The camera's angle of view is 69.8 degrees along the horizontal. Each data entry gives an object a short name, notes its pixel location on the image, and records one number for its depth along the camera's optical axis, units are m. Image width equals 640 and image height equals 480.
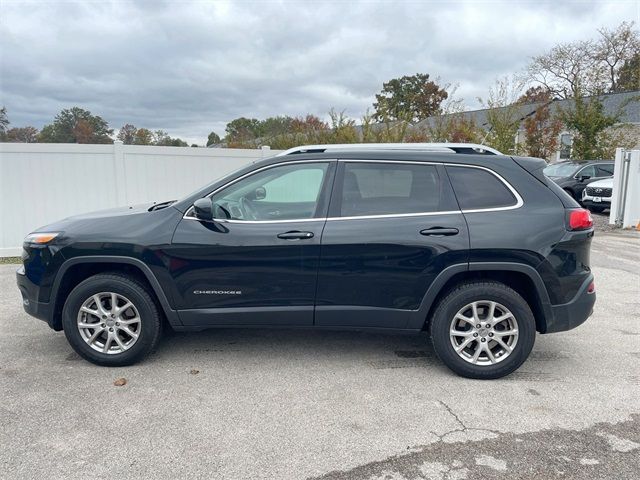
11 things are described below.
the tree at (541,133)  21.08
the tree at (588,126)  19.52
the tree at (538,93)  37.99
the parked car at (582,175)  15.07
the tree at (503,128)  17.36
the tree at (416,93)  52.16
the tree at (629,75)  37.00
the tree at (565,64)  38.31
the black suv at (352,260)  3.48
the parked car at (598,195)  13.27
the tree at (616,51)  37.59
